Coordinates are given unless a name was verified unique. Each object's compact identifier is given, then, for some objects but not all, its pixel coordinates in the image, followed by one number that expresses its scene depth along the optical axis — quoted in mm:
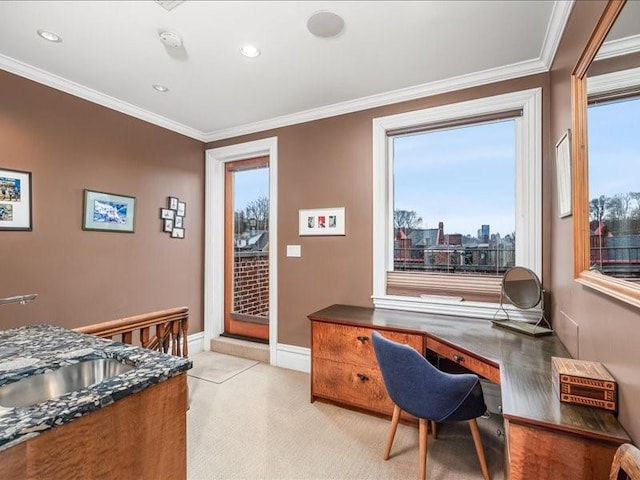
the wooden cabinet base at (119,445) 788
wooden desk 1056
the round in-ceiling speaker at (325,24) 1880
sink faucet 1381
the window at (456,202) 2420
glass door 3805
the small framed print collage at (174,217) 3501
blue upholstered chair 1632
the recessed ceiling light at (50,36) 2043
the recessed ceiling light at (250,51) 2184
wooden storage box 1136
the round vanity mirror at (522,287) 2178
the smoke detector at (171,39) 2039
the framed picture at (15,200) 2336
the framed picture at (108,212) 2836
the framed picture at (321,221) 3115
